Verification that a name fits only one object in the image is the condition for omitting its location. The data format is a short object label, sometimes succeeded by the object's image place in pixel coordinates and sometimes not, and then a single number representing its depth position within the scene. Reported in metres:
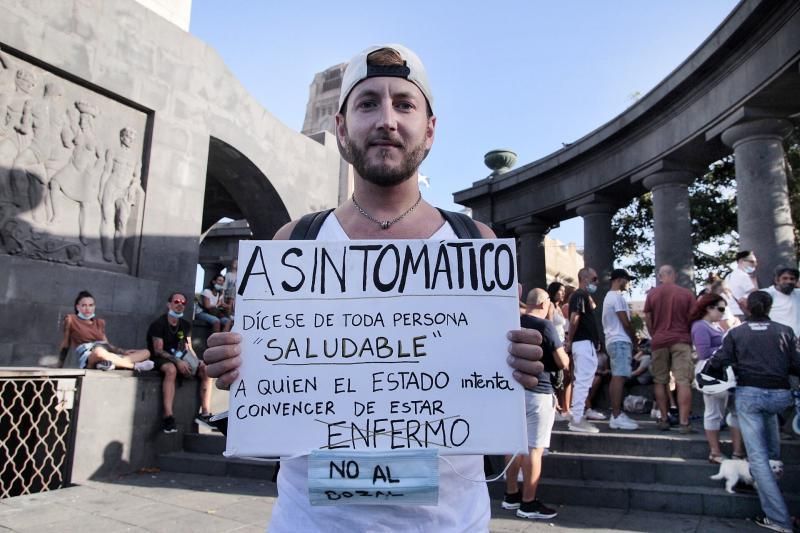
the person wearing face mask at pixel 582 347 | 7.45
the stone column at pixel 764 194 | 9.52
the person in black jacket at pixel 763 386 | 5.27
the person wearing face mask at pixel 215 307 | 12.35
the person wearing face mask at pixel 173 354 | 8.09
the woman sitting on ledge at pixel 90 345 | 7.72
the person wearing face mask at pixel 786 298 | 6.98
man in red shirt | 7.43
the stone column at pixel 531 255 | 17.64
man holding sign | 1.59
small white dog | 5.76
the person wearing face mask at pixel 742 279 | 8.30
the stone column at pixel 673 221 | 12.31
